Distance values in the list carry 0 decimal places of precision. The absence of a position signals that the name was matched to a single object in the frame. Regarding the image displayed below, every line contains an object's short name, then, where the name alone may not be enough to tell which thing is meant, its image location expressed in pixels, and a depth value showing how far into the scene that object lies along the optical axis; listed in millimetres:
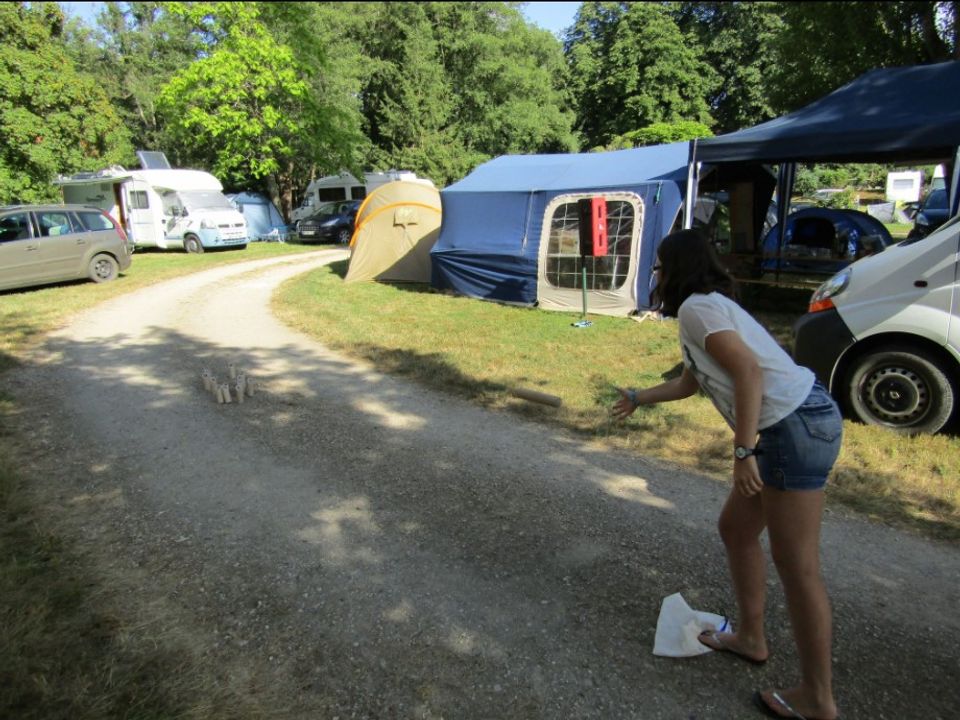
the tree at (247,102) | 23000
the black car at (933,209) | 14250
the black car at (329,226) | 25062
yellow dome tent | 14234
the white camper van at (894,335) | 4680
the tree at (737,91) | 34750
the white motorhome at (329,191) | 30203
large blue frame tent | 9773
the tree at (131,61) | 37656
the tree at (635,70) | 34062
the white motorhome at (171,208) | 21172
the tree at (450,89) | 32344
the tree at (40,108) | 21016
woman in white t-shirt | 2086
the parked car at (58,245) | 12648
